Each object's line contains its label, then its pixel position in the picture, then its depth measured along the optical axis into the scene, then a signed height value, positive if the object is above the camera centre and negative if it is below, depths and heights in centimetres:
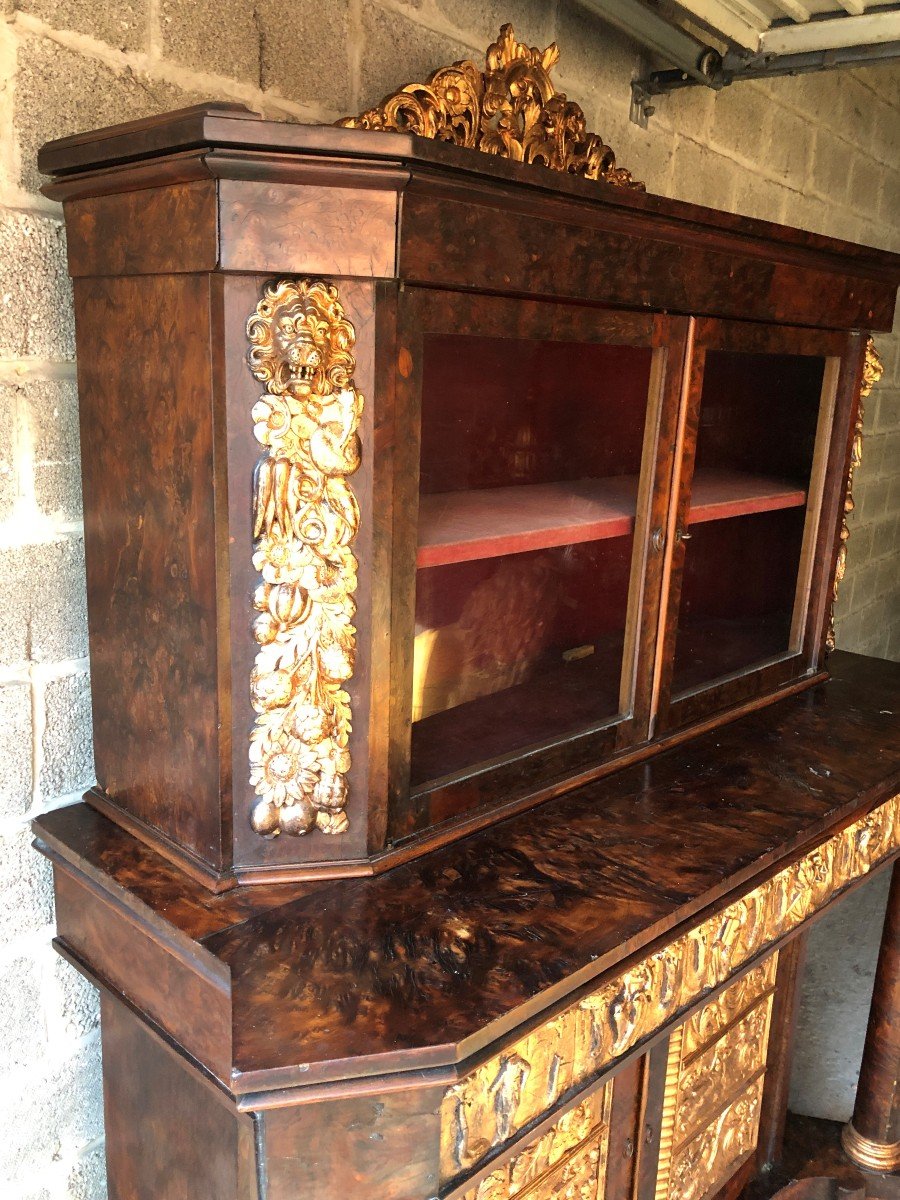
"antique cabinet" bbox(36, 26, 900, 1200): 85 -33
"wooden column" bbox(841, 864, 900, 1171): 167 -118
